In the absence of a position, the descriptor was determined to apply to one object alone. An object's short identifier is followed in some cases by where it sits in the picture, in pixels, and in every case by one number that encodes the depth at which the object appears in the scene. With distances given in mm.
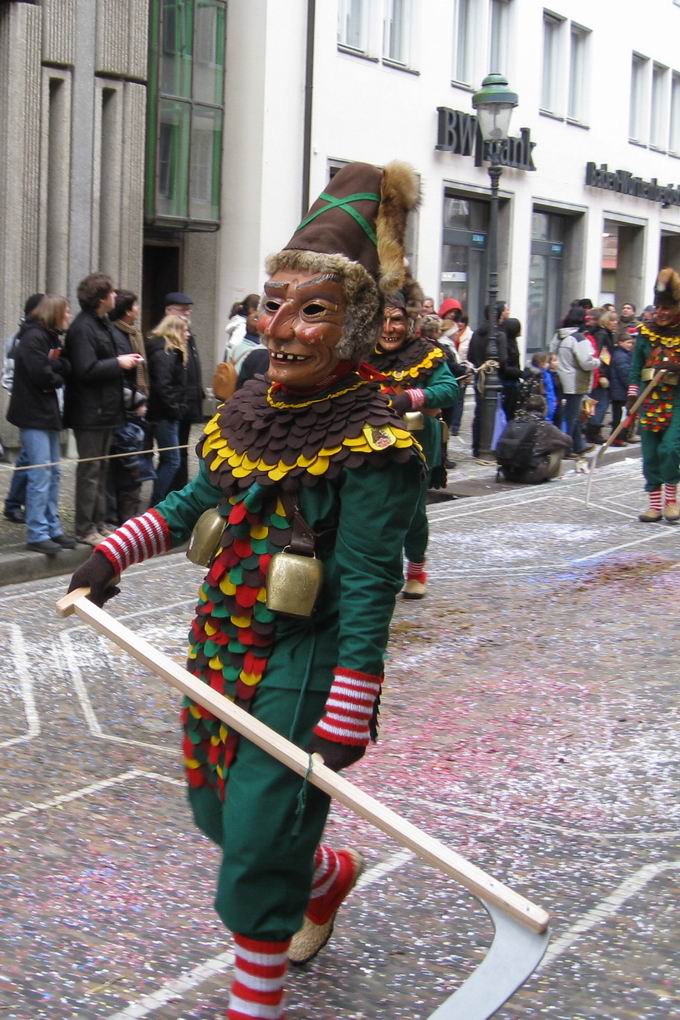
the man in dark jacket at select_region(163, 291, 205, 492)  11359
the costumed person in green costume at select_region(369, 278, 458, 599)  8211
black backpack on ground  14898
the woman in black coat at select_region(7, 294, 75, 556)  9617
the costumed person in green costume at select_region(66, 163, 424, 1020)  3258
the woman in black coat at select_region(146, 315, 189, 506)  11086
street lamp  16438
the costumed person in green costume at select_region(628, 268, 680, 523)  11734
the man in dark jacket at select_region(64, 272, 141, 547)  9961
